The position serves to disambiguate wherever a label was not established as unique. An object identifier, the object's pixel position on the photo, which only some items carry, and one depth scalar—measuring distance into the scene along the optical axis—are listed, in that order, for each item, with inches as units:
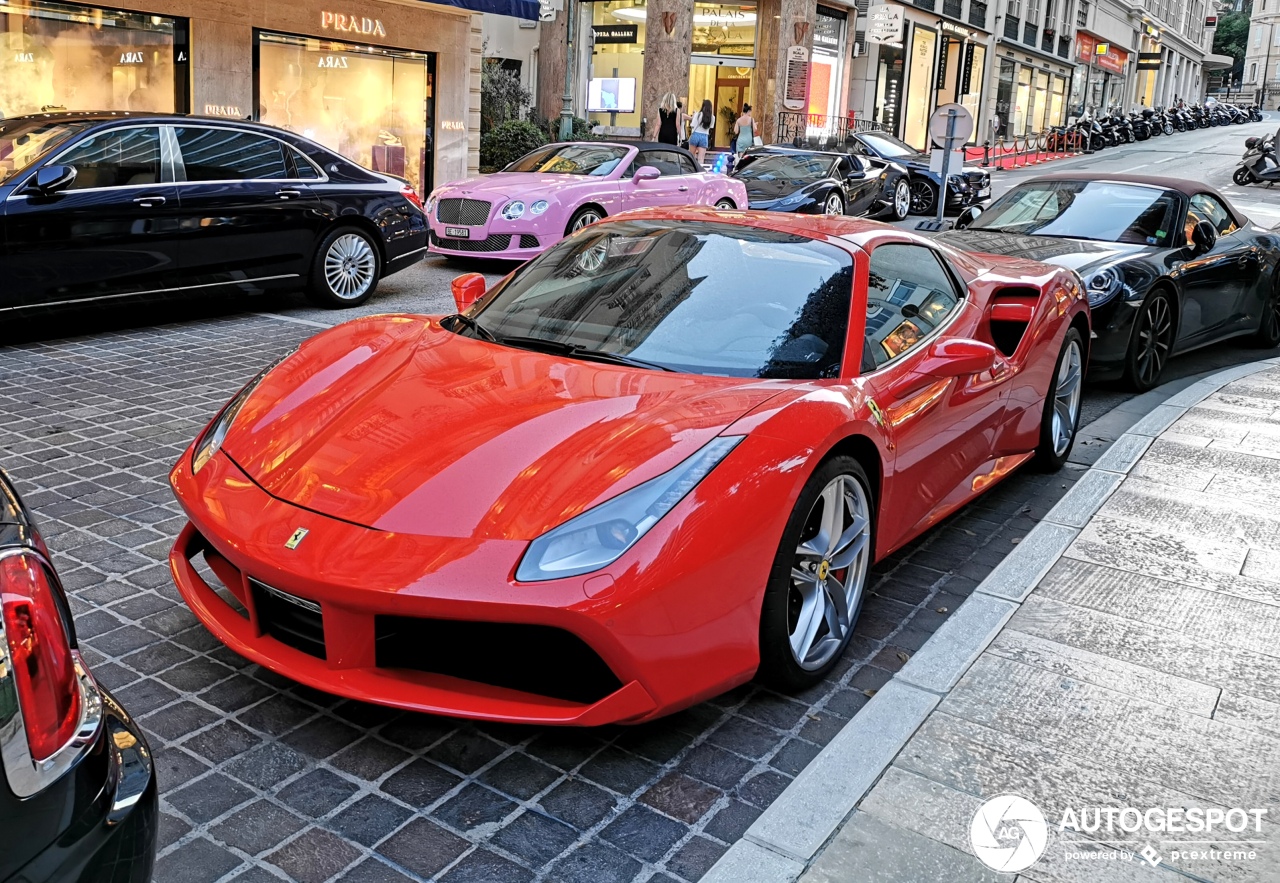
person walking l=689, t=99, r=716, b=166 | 1049.0
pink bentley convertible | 488.1
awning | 625.0
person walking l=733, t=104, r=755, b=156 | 1083.3
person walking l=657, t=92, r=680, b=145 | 972.6
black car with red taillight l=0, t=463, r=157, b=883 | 64.5
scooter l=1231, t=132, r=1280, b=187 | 1334.9
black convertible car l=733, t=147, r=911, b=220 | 689.6
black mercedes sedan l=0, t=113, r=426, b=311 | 305.1
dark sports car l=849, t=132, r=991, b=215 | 861.2
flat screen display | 1280.8
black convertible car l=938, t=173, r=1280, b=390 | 309.3
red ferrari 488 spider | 115.5
